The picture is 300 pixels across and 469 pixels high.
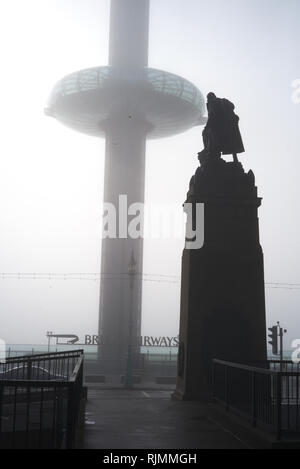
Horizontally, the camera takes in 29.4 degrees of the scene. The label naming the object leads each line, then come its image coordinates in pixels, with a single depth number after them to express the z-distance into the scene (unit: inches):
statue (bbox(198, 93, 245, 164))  602.2
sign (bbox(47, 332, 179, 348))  2598.4
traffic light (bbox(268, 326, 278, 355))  1072.8
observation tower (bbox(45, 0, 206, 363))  2669.8
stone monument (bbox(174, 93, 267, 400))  536.4
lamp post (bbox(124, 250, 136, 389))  1005.2
